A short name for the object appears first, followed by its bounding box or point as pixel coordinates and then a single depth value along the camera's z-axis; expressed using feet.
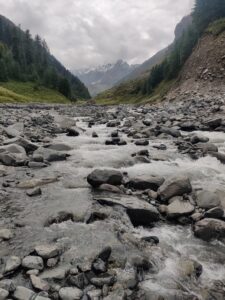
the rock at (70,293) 15.14
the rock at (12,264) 17.07
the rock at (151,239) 21.23
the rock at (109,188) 30.04
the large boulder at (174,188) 28.48
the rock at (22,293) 14.83
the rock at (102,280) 16.29
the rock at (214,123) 65.88
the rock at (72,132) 65.34
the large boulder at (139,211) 24.51
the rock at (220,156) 40.79
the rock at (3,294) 14.79
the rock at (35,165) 38.29
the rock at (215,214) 24.51
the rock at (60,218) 23.30
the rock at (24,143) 45.85
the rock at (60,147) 47.12
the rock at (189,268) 17.98
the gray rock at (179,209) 25.11
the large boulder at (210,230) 22.33
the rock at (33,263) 17.38
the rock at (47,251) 18.43
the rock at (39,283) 15.68
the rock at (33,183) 31.01
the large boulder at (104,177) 31.42
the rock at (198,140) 52.34
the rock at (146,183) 31.10
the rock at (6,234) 20.57
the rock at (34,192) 28.68
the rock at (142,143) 52.98
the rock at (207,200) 26.29
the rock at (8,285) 15.47
